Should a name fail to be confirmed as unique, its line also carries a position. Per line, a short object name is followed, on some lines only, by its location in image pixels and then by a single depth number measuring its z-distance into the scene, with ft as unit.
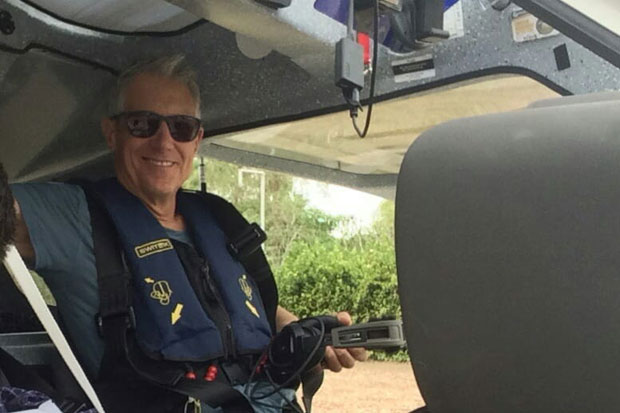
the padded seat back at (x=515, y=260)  2.44
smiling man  6.37
